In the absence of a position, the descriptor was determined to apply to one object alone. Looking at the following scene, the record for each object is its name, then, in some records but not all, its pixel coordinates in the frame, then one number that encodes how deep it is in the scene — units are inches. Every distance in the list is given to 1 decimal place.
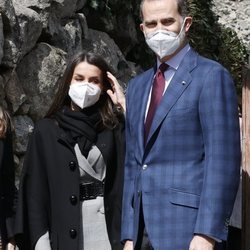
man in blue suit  180.4
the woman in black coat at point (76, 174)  218.8
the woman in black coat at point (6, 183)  220.0
